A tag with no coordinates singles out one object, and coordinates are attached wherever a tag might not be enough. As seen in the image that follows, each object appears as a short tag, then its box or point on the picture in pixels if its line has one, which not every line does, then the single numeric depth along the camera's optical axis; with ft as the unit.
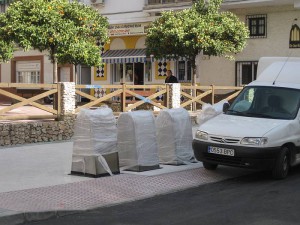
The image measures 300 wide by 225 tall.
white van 30.71
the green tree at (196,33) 73.31
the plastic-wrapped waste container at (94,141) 31.09
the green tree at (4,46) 72.71
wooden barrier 46.23
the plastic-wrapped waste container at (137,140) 33.01
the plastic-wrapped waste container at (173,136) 35.96
